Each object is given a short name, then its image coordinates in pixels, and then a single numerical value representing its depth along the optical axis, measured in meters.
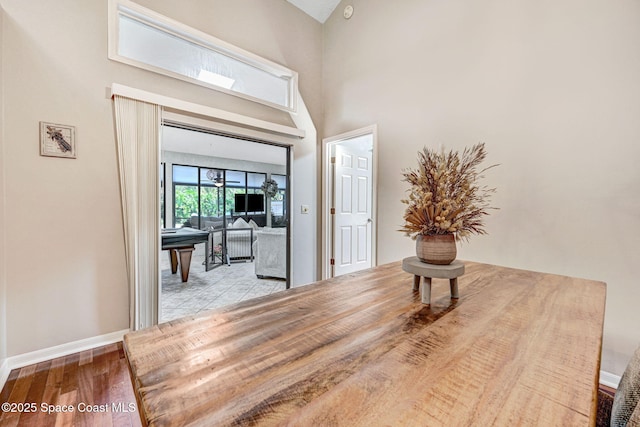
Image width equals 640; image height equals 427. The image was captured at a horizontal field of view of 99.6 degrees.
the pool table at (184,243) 3.71
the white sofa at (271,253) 4.06
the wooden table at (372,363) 0.47
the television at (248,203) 8.05
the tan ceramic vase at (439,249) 1.06
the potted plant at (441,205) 1.06
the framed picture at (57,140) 1.92
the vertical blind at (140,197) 2.17
